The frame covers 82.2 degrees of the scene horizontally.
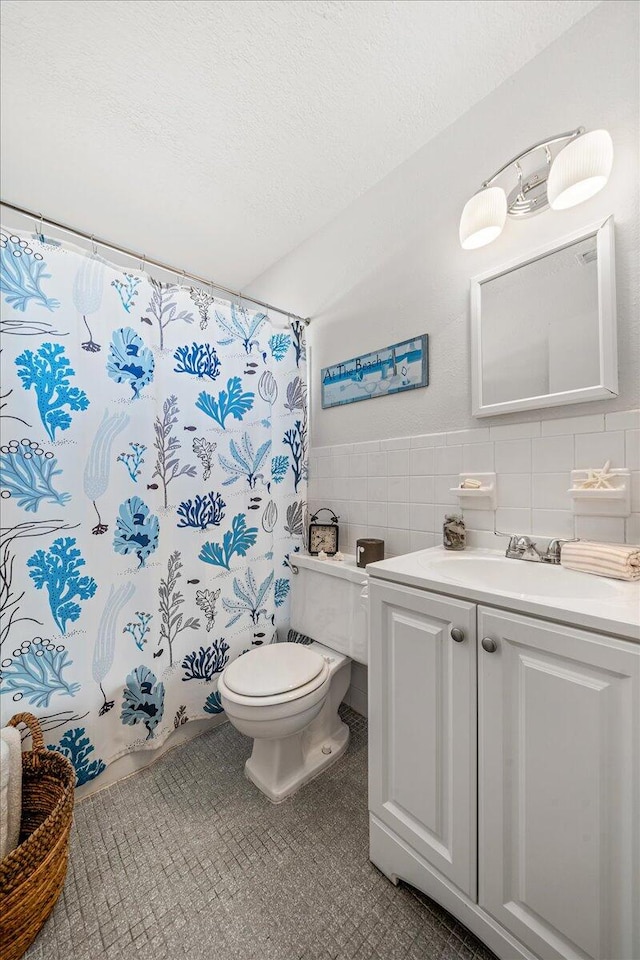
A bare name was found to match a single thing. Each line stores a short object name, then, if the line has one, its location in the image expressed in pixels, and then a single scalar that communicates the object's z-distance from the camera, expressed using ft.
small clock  5.77
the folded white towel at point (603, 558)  2.88
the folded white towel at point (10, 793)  3.11
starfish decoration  3.26
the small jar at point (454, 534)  4.18
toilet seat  3.97
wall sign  4.88
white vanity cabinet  2.10
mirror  3.35
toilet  4.00
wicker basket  2.74
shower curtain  3.90
